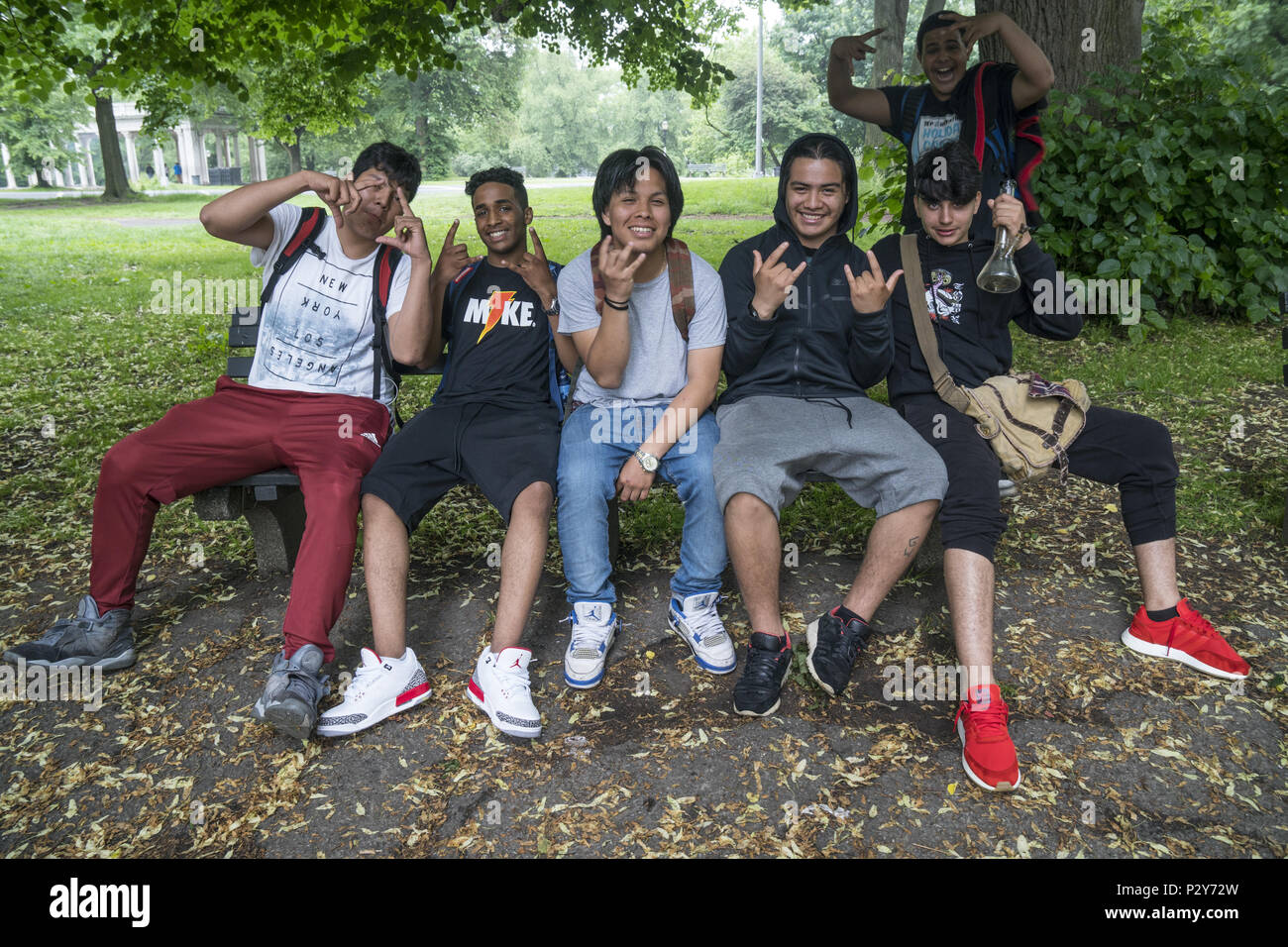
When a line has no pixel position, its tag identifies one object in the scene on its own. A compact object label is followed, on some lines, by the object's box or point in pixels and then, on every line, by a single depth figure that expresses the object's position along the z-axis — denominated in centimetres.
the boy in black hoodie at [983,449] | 295
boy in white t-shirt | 310
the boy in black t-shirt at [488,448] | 305
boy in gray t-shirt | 328
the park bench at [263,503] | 351
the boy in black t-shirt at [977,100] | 404
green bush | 698
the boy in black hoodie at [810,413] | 312
